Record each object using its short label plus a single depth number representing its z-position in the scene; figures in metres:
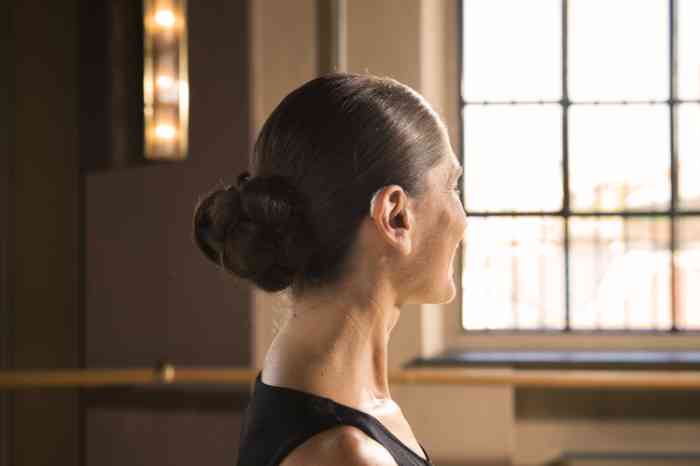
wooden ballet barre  3.53
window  3.97
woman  0.84
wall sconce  3.23
